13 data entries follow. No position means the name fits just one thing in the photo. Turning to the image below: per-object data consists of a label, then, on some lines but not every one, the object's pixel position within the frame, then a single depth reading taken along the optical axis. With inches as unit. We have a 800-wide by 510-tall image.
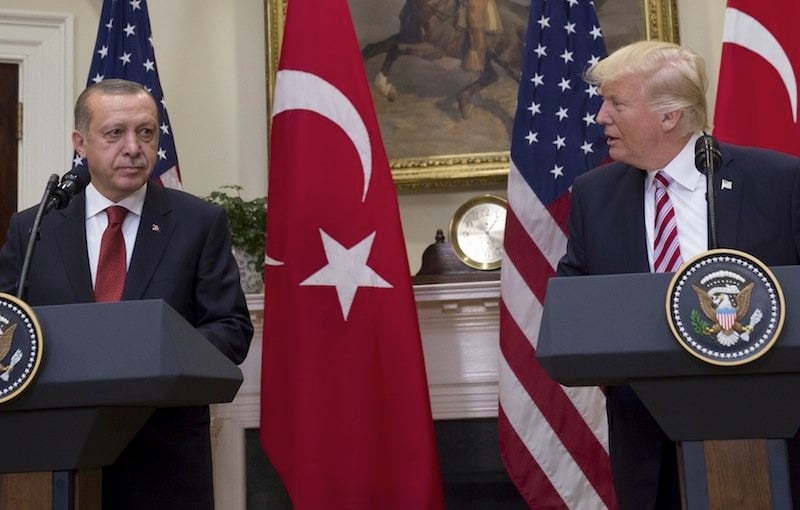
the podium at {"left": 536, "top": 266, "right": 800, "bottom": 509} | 70.1
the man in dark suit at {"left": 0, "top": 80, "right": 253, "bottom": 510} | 95.6
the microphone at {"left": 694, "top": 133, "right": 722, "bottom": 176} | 83.4
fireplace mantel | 175.9
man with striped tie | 89.1
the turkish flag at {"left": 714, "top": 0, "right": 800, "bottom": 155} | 146.8
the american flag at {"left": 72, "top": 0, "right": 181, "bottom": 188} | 171.5
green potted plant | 178.1
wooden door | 191.0
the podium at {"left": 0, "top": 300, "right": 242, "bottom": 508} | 72.4
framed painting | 185.3
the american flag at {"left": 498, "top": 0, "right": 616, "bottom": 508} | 151.0
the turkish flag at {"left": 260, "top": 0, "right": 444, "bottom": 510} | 145.6
